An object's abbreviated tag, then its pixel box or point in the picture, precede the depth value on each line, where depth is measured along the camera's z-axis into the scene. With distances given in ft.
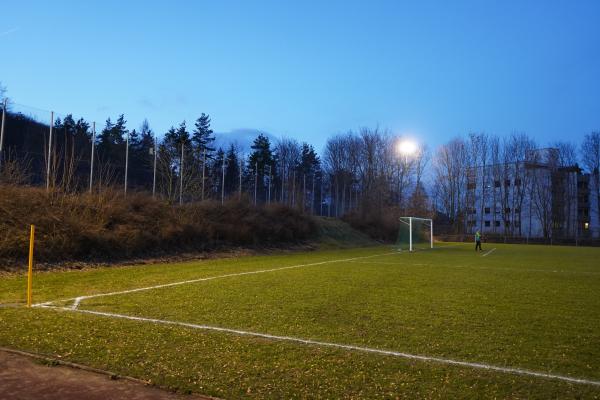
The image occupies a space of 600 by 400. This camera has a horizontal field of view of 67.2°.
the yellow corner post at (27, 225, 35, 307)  30.48
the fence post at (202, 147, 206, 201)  115.96
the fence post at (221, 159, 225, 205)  119.03
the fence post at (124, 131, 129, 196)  92.63
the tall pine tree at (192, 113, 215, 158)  191.72
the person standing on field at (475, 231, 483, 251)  137.11
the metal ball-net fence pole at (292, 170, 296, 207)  165.37
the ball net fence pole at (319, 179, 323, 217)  208.74
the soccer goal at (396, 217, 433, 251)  156.35
